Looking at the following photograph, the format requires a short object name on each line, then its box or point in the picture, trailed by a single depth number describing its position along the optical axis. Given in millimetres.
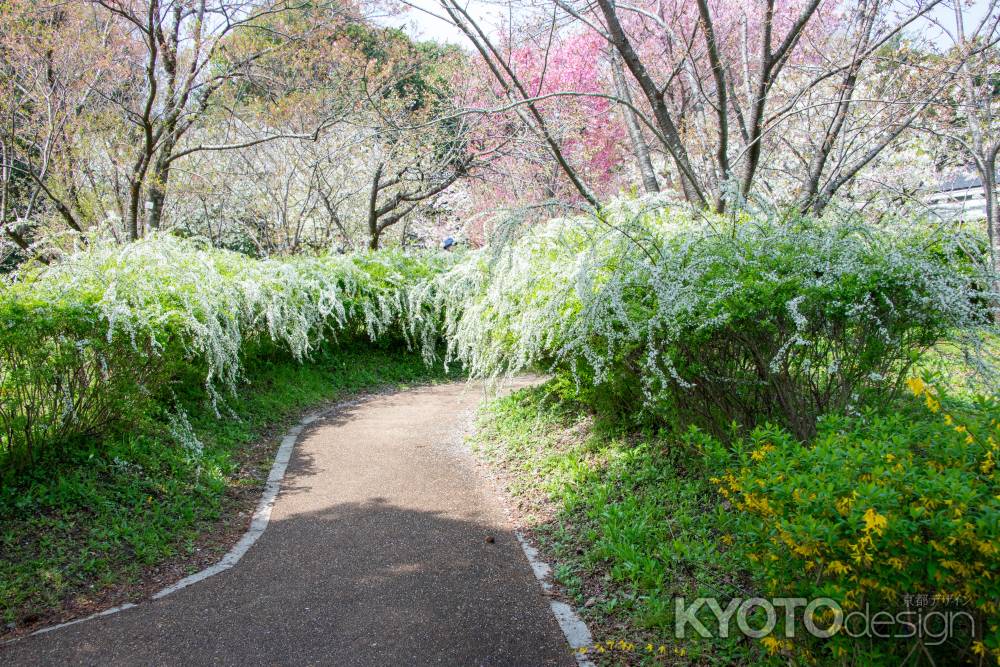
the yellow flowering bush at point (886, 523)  1812
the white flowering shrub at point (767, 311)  3348
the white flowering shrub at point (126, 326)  4309
